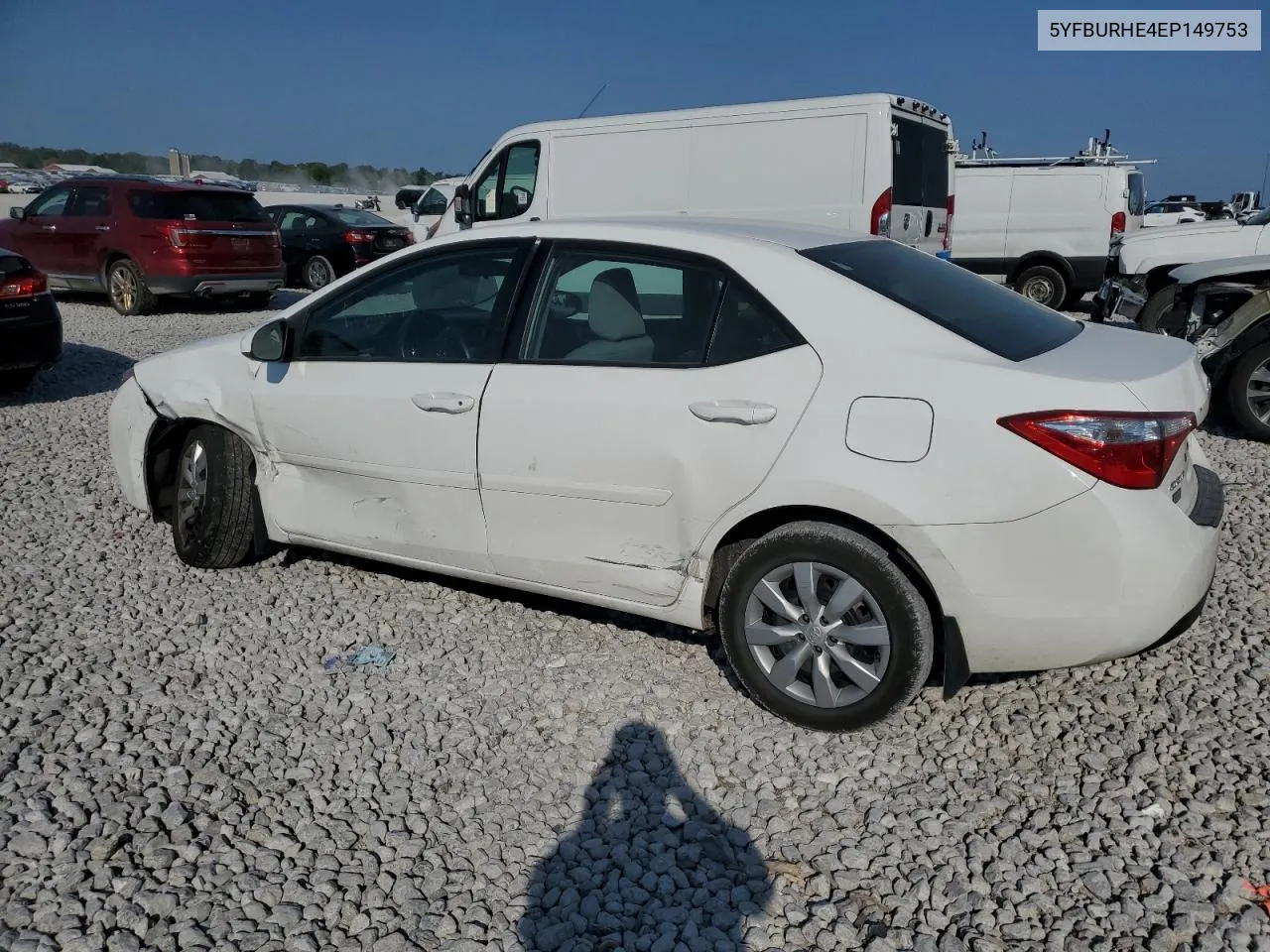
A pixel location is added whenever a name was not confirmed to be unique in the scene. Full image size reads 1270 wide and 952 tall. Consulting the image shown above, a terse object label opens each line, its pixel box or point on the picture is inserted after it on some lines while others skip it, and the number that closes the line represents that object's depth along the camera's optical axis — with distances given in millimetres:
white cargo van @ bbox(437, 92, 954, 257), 9602
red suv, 13023
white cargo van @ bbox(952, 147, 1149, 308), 14305
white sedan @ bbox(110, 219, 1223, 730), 2945
